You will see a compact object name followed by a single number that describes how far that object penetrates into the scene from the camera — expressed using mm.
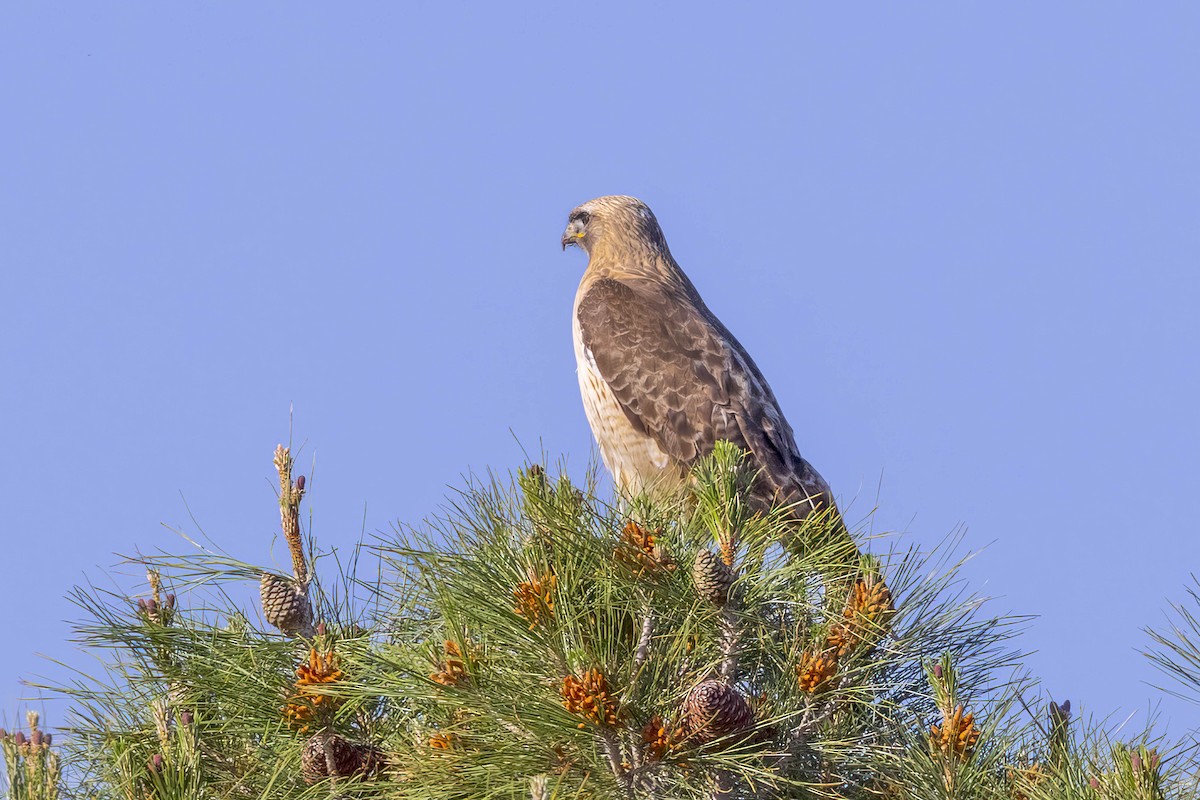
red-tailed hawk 13109
